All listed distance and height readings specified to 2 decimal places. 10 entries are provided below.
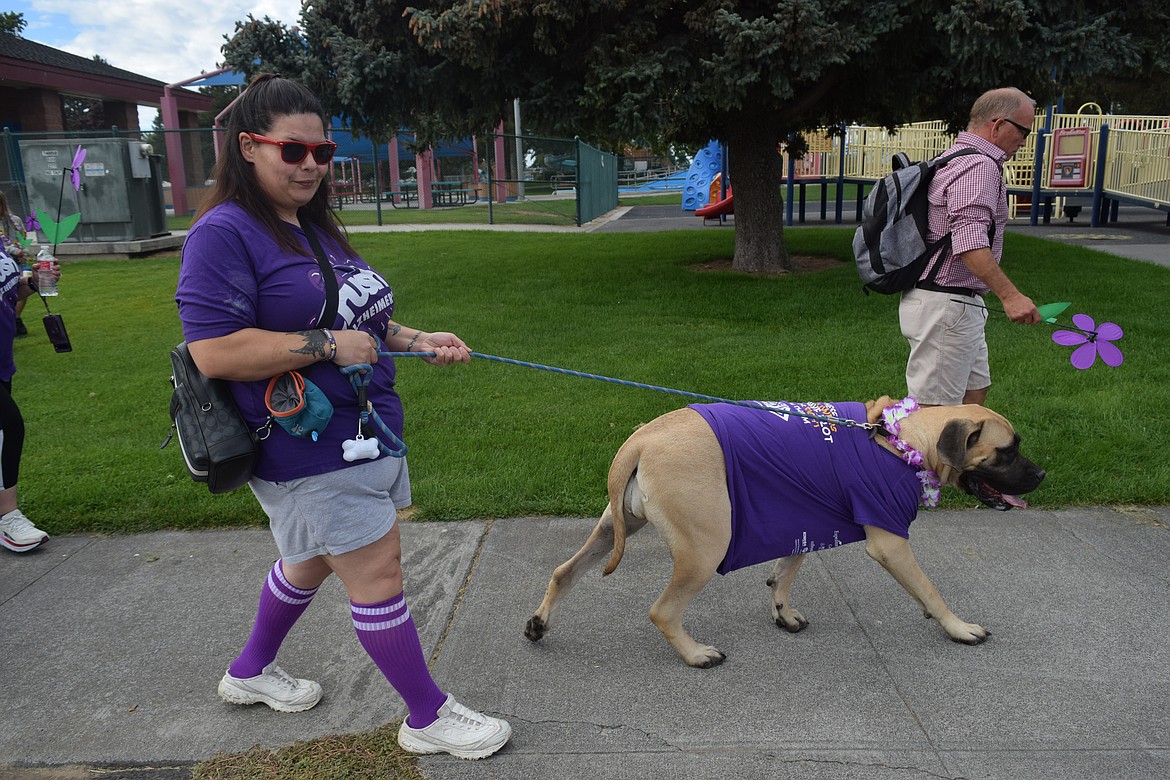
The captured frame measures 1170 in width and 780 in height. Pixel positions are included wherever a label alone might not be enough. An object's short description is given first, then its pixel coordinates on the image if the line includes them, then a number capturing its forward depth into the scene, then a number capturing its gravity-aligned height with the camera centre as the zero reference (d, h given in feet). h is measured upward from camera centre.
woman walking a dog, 7.46 -1.25
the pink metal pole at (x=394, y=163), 90.07 +4.60
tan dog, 9.67 -3.34
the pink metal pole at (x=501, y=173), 76.12 +3.10
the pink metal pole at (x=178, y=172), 74.69 +3.35
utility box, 48.75 +1.50
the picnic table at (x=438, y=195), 88.94 +1.06
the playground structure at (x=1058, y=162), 50.85 +2.29
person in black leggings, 13.52 -3.51
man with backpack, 12.66 -1.08
